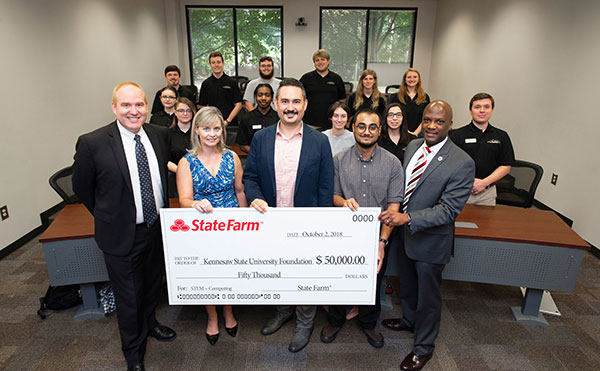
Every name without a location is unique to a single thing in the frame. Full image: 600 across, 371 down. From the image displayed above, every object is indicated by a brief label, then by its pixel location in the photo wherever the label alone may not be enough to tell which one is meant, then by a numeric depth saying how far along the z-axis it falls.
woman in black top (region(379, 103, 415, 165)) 2.69
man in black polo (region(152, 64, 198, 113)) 4.41
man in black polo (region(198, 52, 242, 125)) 4.66
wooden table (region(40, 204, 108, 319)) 2.29
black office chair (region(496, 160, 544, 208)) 2.90
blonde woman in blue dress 1.96
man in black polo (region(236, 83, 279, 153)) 3.47
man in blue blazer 1.92
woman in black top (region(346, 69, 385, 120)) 3.96
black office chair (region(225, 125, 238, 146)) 4.14
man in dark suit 1.74
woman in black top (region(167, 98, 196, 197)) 3.04
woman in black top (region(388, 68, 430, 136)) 3.97
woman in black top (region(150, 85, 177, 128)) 3.59
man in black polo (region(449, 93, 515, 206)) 2.73
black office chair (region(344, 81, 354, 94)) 7.36
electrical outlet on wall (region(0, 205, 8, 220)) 3.31
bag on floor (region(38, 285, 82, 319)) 2.52
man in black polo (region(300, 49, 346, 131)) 4.20
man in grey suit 1.79
